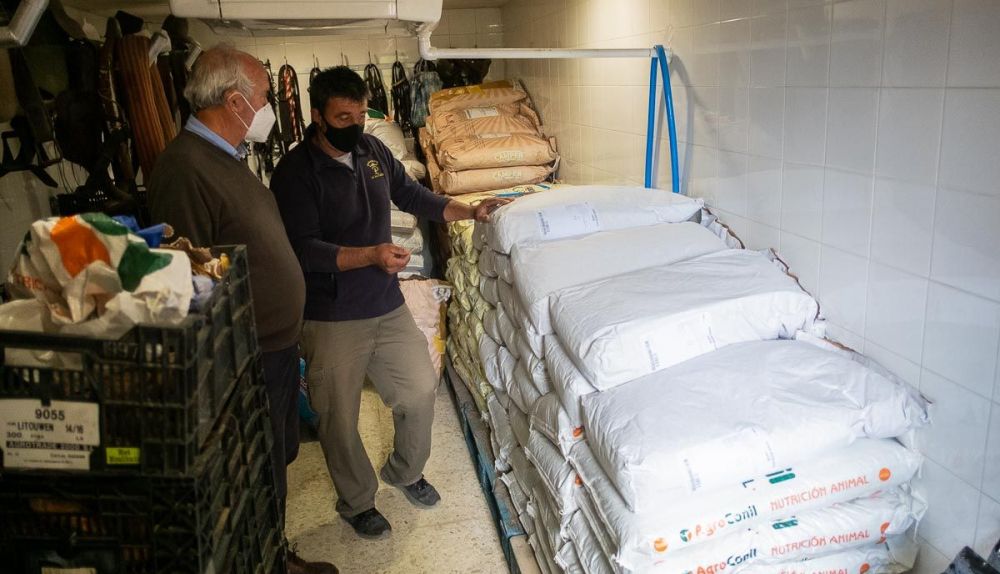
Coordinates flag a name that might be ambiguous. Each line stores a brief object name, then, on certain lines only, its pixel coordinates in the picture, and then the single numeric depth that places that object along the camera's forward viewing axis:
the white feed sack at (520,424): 2.53
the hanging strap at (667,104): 2.71
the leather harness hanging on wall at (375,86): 5.20
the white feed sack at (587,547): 1.88
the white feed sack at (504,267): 2.71
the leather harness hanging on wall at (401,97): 5.08
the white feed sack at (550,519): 2.07
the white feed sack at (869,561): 1.79
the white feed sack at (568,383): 2.02
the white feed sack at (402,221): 4.14
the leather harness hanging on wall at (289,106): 4.99
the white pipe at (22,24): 2.12
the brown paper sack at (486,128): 4.36
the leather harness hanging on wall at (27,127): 2.69
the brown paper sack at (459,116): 4.48
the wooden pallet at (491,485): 2.41
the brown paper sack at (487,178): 4.21
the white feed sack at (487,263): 3.00
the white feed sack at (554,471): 2.04
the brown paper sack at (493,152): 4.19
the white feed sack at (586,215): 2.64
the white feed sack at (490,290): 3.03
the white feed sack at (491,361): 2.87
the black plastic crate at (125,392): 1.10
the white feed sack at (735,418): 1.66
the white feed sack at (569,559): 2.06
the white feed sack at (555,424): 2.07
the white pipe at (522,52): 2.63
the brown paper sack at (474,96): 4.59
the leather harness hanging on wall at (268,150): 4.94
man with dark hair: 2.53
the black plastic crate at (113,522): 1.17
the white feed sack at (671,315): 1.94
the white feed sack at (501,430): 2.72
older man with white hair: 2.04
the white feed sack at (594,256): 2.33
